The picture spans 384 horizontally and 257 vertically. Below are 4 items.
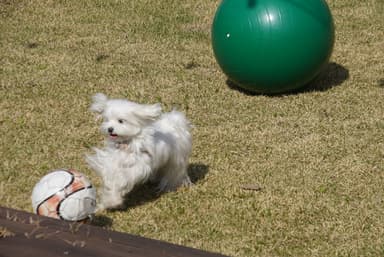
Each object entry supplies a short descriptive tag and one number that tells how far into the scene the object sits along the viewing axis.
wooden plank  7.97
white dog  11.10
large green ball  16.83
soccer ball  10.51
